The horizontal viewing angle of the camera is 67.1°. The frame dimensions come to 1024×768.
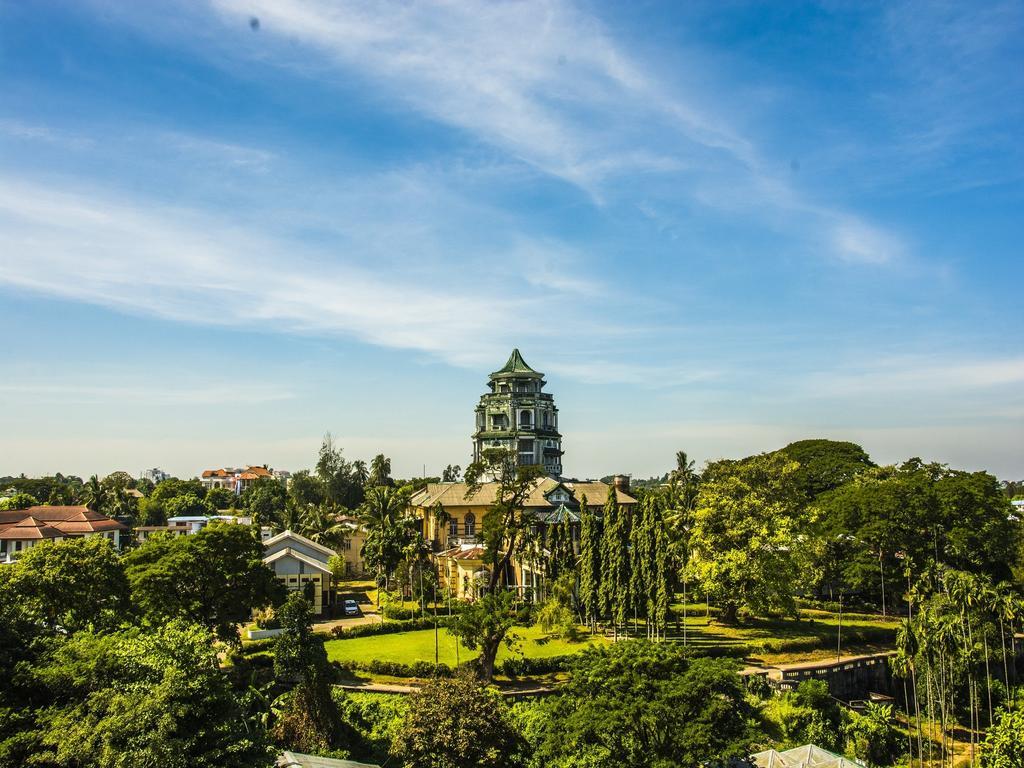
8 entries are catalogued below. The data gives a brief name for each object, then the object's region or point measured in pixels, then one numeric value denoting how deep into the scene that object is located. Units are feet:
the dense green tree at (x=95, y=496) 340.86
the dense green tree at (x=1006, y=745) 111.24
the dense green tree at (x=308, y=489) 370.00
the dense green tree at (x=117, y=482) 377.30
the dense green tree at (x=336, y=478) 365.61
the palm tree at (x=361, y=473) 375.86
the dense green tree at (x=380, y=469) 380.99
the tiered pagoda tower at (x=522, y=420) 354.33
